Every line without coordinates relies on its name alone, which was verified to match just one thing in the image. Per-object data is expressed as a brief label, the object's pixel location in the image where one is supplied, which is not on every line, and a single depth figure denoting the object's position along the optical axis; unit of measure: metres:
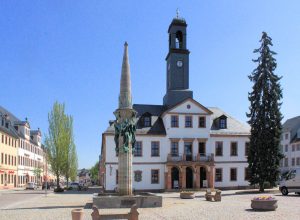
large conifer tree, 26.55
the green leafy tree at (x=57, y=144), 39.38
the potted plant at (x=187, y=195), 21.58
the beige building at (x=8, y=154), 41.11
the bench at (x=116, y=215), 9.84
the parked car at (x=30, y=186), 41.92
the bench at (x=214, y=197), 19.06
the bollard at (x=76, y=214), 9.93
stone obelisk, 16.24
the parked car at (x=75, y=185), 40.47
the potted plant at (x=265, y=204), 14.11
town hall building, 30.65
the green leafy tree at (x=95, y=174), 86.29
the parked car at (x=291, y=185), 21.77
